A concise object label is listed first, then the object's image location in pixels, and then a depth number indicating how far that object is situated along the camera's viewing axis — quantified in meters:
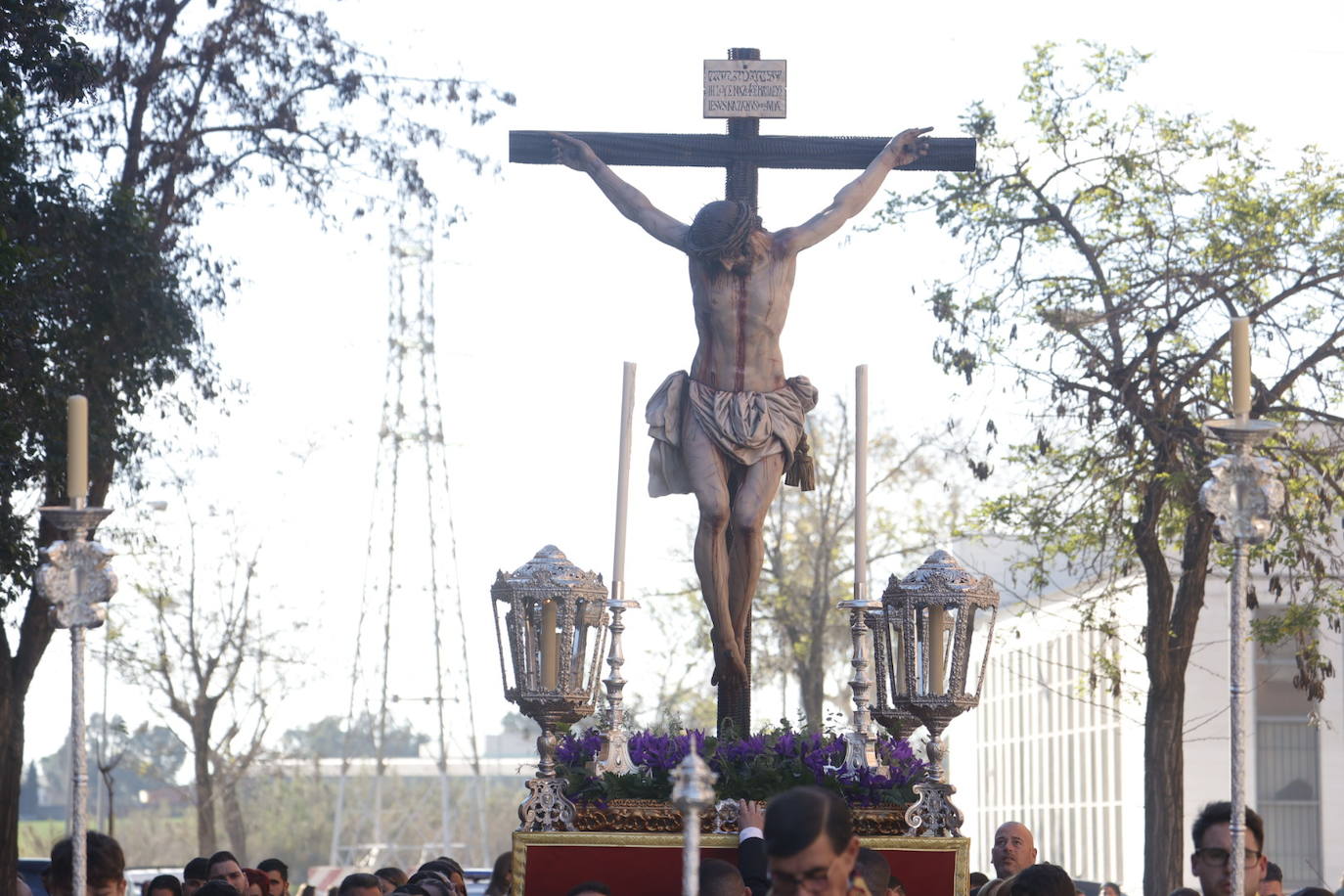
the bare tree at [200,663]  36.16
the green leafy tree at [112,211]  15.34
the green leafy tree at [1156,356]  17.30
